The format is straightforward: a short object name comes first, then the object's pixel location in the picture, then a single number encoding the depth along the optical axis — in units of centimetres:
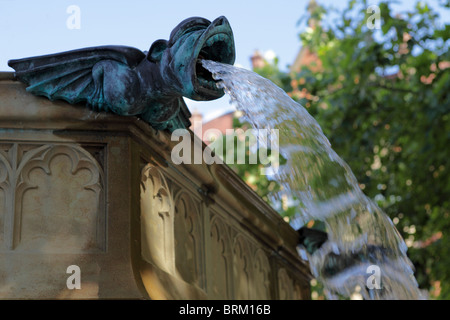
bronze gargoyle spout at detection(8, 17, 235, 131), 284
